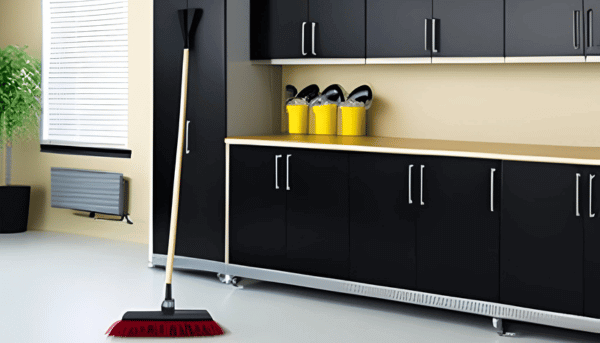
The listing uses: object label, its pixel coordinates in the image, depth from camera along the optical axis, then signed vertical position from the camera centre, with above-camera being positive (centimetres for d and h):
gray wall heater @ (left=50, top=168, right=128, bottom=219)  616 -10
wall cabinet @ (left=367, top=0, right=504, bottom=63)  423 +83
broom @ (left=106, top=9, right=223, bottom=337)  376 -68
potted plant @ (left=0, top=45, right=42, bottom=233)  637 +56
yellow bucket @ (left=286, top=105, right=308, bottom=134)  516 +40
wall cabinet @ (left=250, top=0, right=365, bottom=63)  468 +91
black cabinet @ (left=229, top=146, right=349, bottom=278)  443 -17
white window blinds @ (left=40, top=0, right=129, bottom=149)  621 +84
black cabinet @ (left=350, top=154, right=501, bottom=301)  393 -22
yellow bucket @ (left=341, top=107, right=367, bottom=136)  493 +37
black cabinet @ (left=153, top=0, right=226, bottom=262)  487 +29
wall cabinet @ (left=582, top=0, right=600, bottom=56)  391 +76
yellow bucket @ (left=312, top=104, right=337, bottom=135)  504 +38
